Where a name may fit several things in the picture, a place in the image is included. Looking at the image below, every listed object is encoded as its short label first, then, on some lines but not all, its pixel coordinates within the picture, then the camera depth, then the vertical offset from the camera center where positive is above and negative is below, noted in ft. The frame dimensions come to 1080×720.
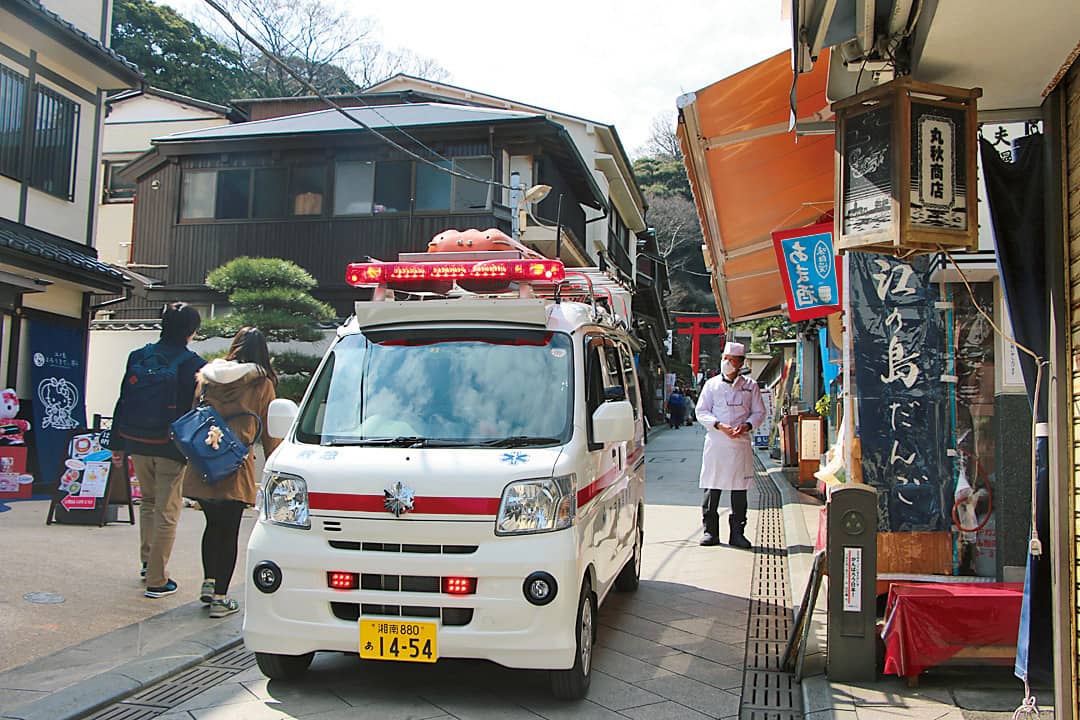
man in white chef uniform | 32.01 -0.84
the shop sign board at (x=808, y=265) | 27.50 +4.78
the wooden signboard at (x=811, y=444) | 47.50 -1.55
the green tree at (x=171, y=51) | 108.58 +44.05
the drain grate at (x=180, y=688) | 15.46 -5.57
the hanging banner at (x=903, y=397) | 21.50 +0.53
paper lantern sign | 12.94 +3.75
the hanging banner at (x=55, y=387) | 43.01 +0.36
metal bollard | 16.85 -3.18
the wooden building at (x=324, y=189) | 67.67 +17.07
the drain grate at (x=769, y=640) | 16.71 -5.43
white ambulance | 15.14 -1.54
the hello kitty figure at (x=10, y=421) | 39.04 -1.31
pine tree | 52.95 +5.73
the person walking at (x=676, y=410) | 132.67 +0.30
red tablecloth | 16.48 -3.86
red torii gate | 168.96 +16.93
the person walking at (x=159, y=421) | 21.43 -0.60
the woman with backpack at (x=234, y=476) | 20.68 -1.71
